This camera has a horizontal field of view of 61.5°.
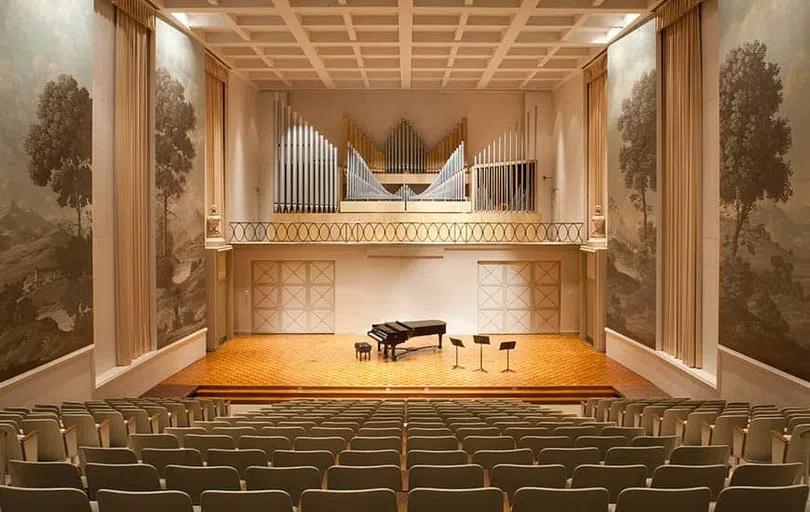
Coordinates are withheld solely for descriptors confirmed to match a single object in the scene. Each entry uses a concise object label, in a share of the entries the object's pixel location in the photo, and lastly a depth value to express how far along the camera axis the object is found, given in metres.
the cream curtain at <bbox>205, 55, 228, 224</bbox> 16.56
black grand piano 14.96
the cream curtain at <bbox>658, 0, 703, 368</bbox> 11.35
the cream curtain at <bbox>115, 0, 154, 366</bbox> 11.39
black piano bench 14.98
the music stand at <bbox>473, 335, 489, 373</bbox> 13.35
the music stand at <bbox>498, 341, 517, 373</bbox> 12.91
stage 12.51
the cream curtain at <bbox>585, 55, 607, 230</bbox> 16.59
